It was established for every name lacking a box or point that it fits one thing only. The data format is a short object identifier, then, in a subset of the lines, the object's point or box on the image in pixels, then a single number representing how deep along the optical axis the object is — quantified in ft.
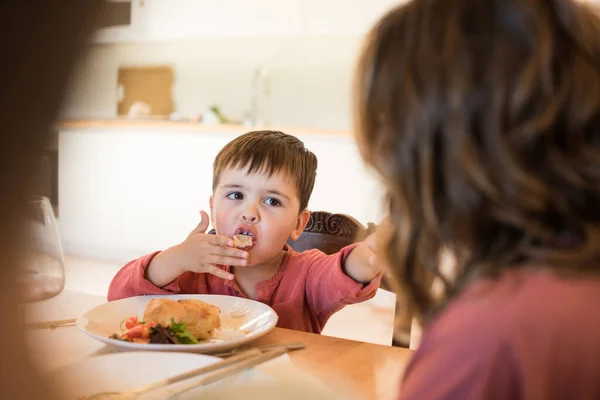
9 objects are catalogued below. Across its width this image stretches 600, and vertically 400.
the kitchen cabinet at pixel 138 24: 14.98
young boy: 3.91
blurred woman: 1.32
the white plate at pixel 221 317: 2.85
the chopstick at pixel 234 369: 2.33
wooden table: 2.65
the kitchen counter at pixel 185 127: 12.25
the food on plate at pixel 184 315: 3.08
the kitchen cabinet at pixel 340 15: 12.72
